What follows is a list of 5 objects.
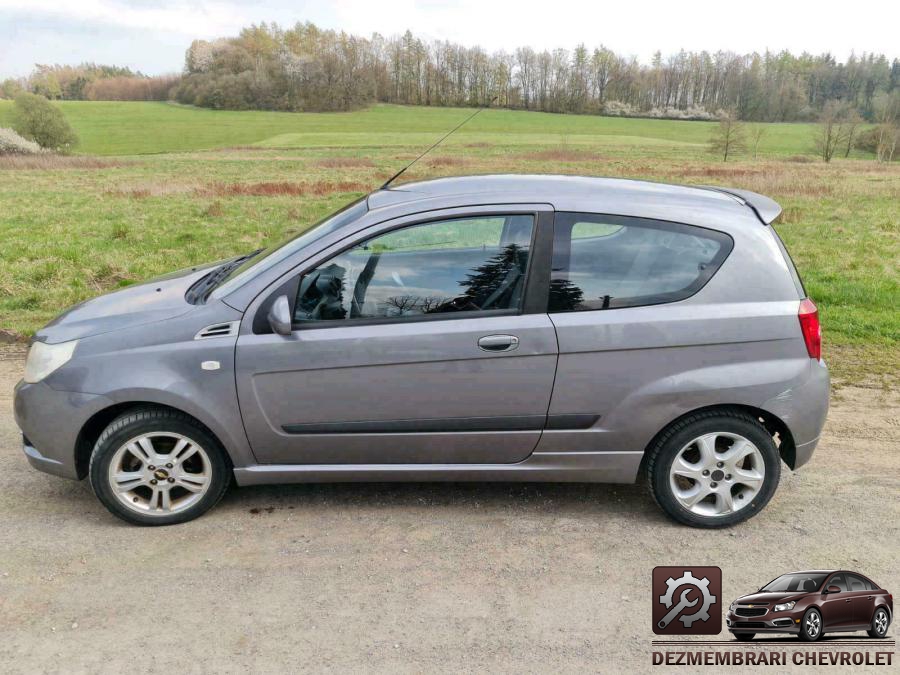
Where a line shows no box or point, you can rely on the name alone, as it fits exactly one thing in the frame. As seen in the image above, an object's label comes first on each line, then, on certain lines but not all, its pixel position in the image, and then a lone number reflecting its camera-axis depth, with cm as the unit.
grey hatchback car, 365
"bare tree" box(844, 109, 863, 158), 5284
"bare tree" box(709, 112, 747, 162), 4831
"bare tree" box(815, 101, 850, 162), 5169
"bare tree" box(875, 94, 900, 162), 5091
